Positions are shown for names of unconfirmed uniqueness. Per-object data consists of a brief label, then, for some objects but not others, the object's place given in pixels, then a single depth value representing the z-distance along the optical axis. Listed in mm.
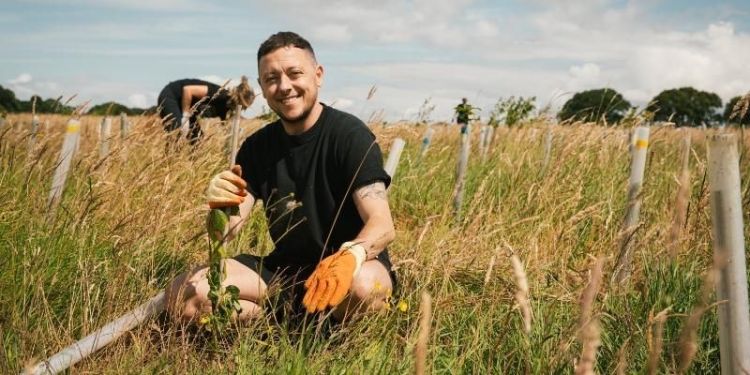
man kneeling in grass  2209
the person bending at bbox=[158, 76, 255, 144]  5828
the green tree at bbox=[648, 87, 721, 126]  68356
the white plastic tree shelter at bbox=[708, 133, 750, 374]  1469
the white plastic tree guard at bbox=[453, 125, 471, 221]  3978
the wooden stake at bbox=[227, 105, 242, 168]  4187
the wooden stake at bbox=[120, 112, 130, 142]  8000
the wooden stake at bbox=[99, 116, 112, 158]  4877
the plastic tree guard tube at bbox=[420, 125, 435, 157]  5198
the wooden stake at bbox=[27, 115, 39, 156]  2795
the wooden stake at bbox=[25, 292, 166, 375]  1723
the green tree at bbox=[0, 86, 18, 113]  53156
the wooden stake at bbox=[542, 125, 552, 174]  4674
